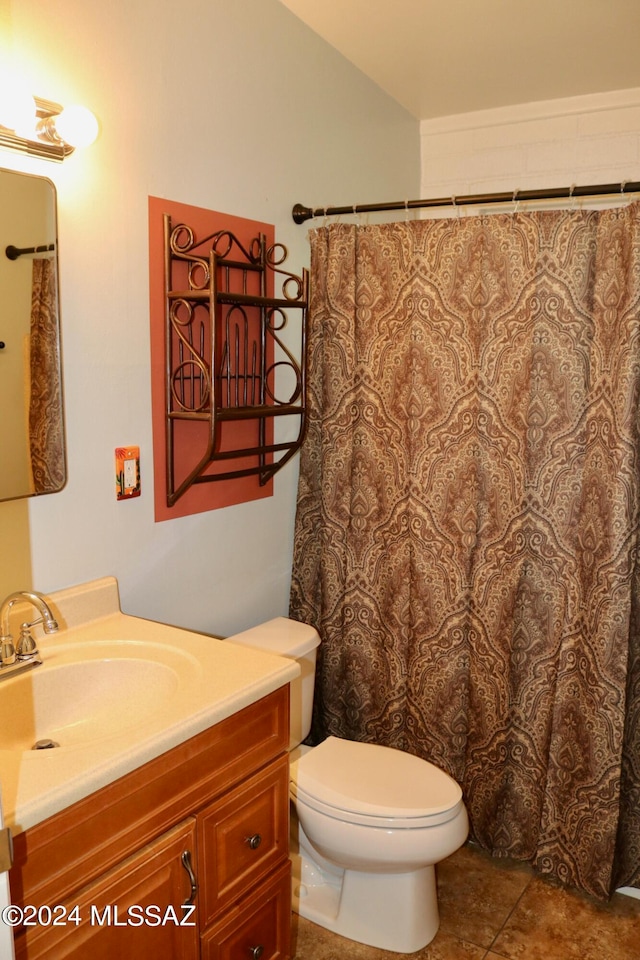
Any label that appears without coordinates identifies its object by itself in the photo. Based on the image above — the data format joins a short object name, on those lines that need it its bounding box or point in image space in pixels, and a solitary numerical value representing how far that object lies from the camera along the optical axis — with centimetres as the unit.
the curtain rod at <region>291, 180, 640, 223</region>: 198
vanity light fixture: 147
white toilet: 186
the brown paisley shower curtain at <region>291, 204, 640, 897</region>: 208
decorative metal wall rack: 190
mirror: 149
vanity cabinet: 113
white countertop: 110
